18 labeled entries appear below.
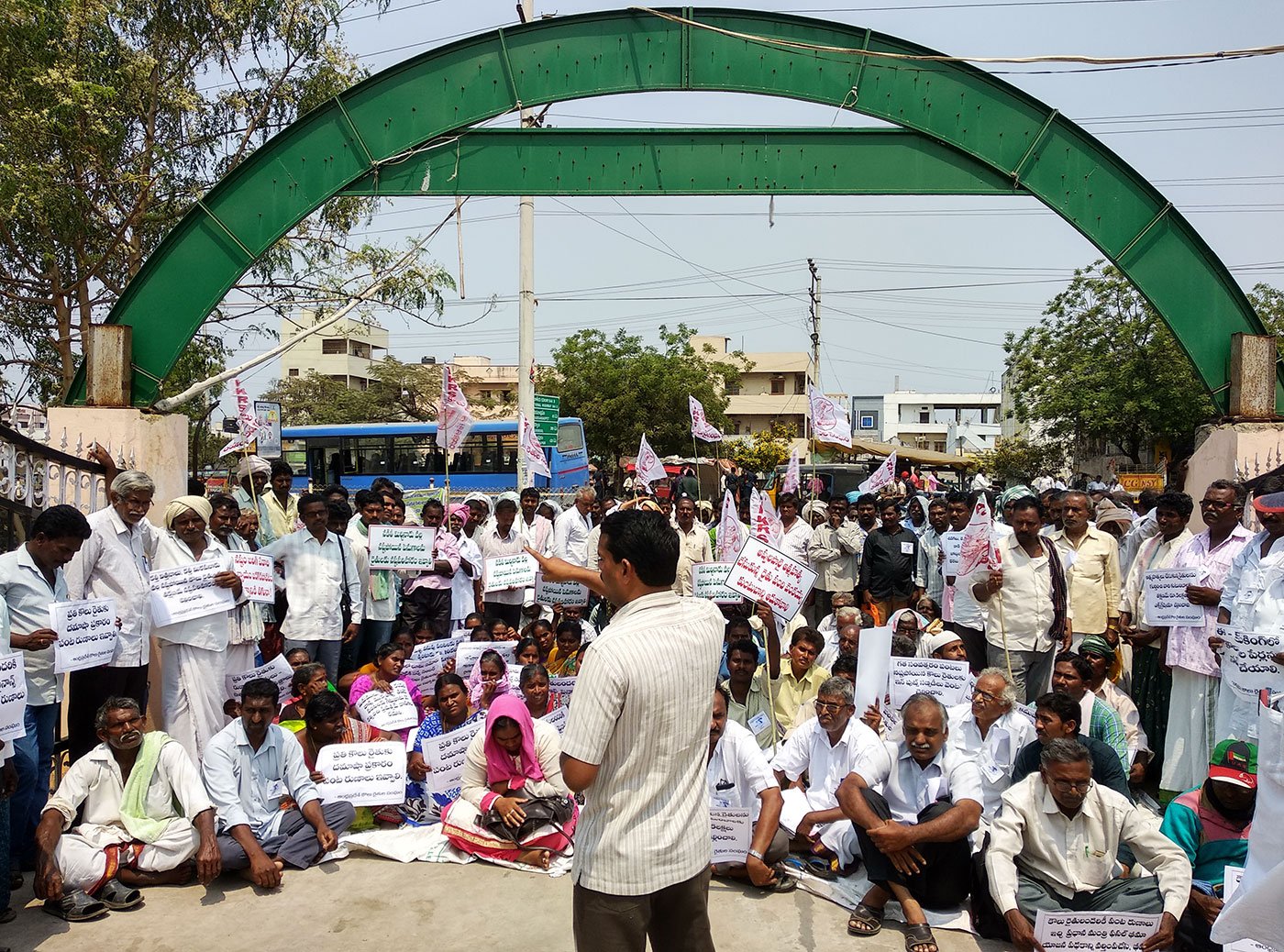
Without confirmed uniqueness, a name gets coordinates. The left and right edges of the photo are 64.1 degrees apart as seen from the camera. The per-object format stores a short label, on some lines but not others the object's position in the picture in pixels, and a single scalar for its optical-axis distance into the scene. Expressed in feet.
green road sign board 57.72
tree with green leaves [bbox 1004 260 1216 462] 88.38
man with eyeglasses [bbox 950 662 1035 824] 17.78
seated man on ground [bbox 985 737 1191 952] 13.98
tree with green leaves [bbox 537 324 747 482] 117.80
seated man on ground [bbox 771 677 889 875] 17.35
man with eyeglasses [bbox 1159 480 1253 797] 18.81
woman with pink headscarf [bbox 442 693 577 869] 17.33
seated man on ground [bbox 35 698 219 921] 15.42
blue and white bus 91.86
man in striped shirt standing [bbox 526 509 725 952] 8.68
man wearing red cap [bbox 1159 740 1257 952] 13.71
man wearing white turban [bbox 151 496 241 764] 19.11
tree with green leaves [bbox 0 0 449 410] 41.88
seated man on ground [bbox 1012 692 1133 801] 15.56
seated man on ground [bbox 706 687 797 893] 16.17
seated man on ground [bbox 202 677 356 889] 16.74
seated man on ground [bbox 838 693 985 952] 15.11
